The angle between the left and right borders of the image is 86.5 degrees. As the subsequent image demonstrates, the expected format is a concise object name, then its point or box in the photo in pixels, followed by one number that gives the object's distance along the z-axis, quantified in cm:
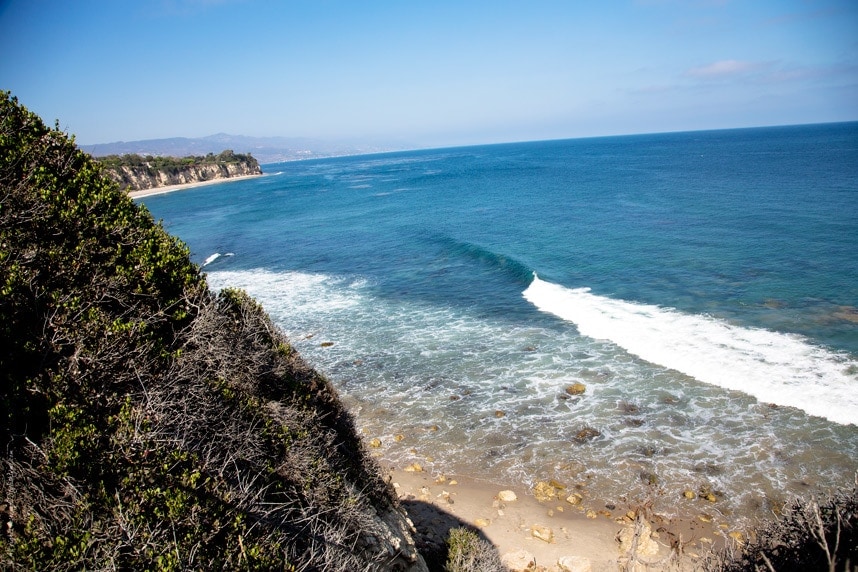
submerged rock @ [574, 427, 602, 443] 1515
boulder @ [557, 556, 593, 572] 1070
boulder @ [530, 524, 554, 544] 1155
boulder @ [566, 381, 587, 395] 1780
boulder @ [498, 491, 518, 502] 1299
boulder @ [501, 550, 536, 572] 1078
